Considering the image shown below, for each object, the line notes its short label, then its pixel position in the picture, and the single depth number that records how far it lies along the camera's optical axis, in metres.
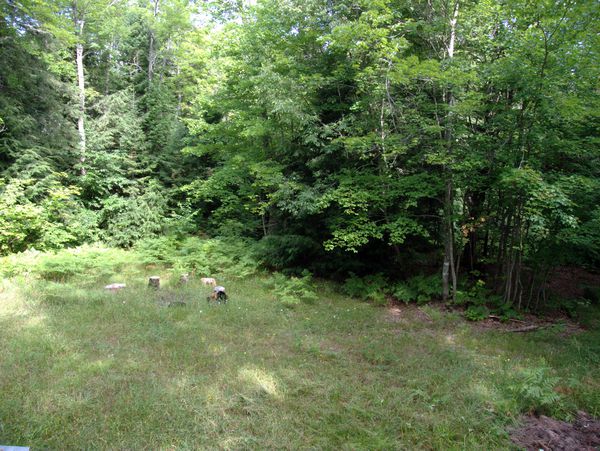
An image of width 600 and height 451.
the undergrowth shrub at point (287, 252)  10.34
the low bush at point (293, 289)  8.44
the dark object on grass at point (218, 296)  8.20
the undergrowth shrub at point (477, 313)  8.16
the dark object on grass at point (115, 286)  8.52
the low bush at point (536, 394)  4.17
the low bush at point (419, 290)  9.14
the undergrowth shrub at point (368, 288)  9.34
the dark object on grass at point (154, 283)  8.95
